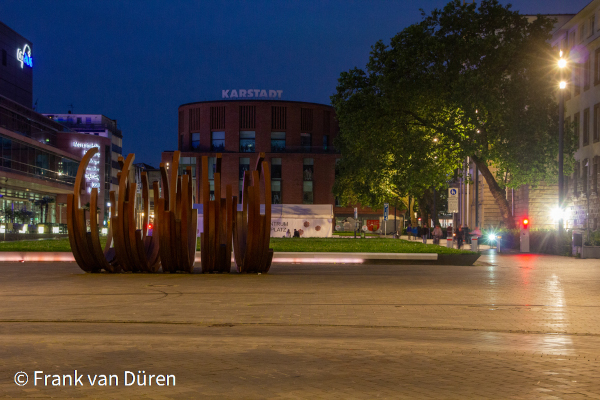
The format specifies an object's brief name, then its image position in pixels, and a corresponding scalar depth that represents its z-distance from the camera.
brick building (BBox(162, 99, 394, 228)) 101.44
